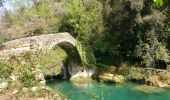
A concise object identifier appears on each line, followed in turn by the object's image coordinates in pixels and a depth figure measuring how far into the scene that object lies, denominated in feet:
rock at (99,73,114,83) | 33.66
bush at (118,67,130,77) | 34.20
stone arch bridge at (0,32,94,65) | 23.50
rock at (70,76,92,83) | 35.85
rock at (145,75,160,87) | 31.20
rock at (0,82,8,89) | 13.66
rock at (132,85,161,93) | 29.07
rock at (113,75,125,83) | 33.28
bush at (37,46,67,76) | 31.62
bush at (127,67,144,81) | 33.17
